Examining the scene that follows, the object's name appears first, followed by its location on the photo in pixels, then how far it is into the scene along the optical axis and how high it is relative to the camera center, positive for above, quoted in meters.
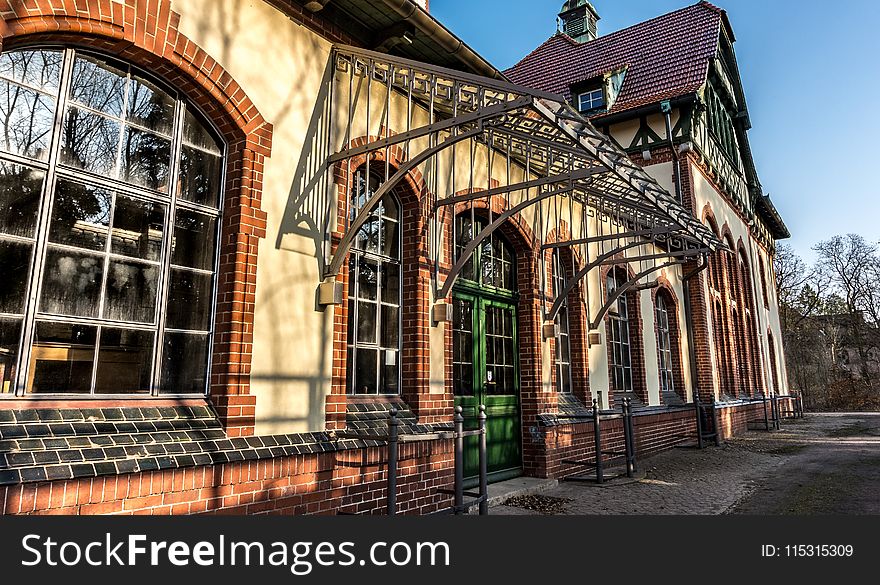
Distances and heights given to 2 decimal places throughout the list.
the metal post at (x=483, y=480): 5.33 -0.81
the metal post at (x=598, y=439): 8.12 -0.71
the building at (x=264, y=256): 3.57 +1.16
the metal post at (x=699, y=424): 12.47 -0.79
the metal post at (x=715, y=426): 13.46 -0.92
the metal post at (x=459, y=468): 5.10 -0.68
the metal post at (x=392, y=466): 4.75 -0.60
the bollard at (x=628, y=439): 8.71 -0.76
